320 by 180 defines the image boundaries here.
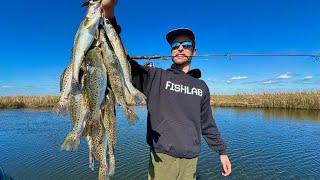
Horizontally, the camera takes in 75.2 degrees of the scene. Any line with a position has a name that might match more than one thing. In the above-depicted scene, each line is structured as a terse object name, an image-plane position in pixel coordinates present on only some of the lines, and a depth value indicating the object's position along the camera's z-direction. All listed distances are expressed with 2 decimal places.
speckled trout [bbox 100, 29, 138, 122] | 1.30
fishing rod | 1.98
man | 1.93
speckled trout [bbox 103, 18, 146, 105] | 1.29
